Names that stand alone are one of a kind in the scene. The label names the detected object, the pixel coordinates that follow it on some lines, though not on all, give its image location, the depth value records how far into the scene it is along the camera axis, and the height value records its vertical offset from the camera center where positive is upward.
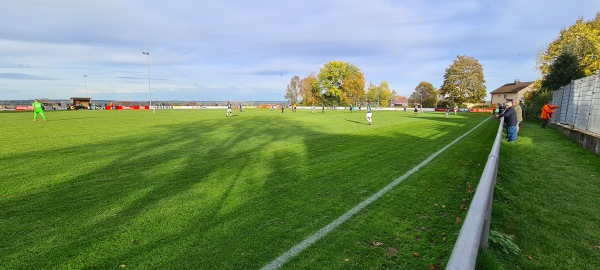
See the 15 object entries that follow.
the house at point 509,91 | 86.81 +3.65
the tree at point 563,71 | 30.30 +3.35
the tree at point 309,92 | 97.94 +2.93
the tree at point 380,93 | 118.33 +3.42
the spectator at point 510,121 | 12.39 -0.72
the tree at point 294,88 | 122.19 +4.90
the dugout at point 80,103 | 62.17 -1.22
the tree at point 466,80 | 79.81 +5.94
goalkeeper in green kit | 24.72 -0.84
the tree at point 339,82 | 93.25 +5.83
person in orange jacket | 18.95 -0.44
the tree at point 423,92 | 116.59 +4.09
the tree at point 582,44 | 36.75 +7.39
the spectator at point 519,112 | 15.32 -0.42
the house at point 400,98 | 155.80 +2.03
